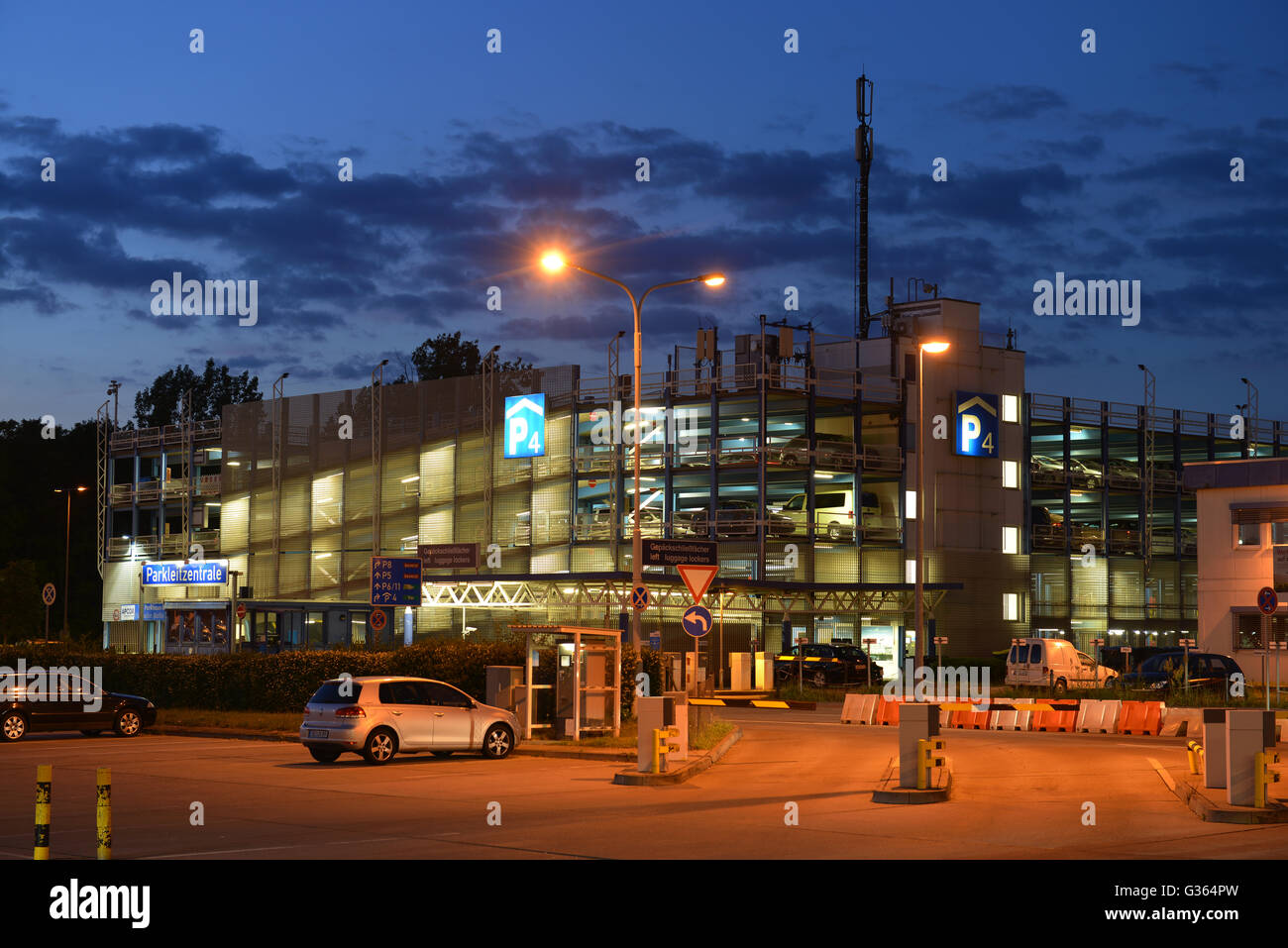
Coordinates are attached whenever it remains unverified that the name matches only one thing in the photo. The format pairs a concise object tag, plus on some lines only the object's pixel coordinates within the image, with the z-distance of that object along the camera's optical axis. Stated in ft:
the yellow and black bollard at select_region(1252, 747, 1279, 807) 54.03
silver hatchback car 79.62
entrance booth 93.97
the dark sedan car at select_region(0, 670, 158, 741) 100.27
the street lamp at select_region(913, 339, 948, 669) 118.12
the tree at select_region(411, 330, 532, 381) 350.84
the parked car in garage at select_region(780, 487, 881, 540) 212.23
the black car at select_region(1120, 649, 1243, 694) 143.02
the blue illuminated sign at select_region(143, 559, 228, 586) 243.21
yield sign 89.97
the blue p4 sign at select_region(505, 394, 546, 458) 217.36
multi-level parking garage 208.85
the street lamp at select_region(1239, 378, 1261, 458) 257.96
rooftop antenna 259.19
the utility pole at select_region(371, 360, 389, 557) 235.61
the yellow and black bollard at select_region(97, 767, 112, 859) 36.42
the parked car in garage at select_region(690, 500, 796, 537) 205.98
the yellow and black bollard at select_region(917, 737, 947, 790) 60.23
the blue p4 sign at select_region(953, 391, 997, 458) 224.53
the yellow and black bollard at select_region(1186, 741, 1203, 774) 70.79
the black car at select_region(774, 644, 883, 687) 179.01
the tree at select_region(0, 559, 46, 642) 292.40
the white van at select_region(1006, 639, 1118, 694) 164.04
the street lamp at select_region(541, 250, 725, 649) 103.86
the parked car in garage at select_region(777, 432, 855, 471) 208.03
